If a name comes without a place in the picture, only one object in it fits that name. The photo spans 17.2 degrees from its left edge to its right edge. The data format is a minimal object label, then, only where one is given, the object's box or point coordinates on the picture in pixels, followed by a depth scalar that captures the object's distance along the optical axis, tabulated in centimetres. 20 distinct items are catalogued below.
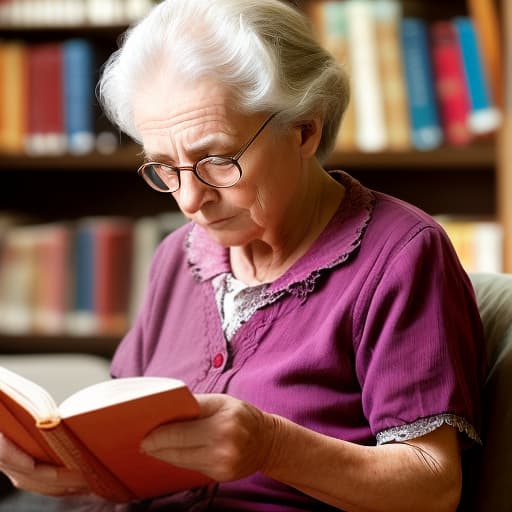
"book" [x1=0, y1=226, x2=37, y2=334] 463
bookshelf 422
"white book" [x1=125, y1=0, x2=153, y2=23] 447
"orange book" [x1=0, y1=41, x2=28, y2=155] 457
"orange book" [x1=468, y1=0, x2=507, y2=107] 396
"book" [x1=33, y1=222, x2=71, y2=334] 463
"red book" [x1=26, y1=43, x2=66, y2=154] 454
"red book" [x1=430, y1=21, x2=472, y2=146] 414
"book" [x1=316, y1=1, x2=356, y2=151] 417
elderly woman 187
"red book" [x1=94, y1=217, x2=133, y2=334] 463
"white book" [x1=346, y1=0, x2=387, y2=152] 415
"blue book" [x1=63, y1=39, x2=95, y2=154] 451
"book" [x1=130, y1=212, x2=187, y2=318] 461
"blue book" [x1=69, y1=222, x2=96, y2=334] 464
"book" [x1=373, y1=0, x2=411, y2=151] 416
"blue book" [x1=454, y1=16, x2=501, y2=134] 409
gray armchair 202
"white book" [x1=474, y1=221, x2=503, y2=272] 411
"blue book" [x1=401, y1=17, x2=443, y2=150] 416
